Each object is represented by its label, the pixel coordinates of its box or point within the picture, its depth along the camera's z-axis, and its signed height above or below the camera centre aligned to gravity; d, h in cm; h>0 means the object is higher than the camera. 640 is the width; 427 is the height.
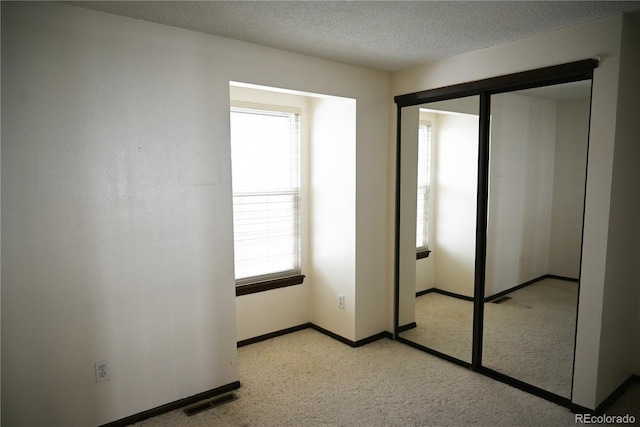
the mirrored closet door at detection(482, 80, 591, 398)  269 -42
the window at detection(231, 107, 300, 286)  354 -18
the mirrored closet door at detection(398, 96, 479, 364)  327 -45
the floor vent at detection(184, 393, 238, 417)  269 -151
